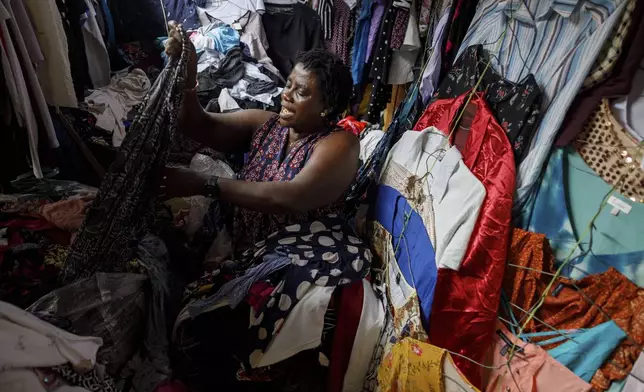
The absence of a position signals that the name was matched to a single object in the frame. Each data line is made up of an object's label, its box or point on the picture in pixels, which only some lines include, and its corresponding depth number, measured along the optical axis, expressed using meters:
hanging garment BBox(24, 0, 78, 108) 1.58
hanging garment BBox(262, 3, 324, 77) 3.66
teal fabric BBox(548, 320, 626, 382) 1.11
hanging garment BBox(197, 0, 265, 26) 3.60
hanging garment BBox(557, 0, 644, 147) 1.19
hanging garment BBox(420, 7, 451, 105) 2.10
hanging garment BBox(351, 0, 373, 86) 2.77
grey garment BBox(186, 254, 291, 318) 1.26
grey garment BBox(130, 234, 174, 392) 1.21
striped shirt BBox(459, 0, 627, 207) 1.29
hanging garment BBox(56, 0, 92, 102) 2.19
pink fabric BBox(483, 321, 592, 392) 1.13
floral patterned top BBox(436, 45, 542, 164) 1.44
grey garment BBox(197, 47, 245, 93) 3.18
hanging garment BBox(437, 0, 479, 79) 2.03
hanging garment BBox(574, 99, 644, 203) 1.16
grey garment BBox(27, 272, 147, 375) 1.05
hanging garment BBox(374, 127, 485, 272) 1.32
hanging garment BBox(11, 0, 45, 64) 1.45
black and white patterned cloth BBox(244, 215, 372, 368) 1.26
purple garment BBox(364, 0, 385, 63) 2.62
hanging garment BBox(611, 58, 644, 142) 1.18
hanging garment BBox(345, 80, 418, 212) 1.90
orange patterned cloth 1.10
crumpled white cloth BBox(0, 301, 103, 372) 0.78
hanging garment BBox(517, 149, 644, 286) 1.17
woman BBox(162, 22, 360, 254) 1.35
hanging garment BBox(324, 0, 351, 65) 3.29
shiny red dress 1.28
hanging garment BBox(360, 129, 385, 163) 2.32
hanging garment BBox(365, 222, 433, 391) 1.30
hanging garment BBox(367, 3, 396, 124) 2.57
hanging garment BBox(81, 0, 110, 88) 2.58
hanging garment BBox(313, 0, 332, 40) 3.39
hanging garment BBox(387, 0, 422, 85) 2.53
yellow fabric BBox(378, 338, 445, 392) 1.17
